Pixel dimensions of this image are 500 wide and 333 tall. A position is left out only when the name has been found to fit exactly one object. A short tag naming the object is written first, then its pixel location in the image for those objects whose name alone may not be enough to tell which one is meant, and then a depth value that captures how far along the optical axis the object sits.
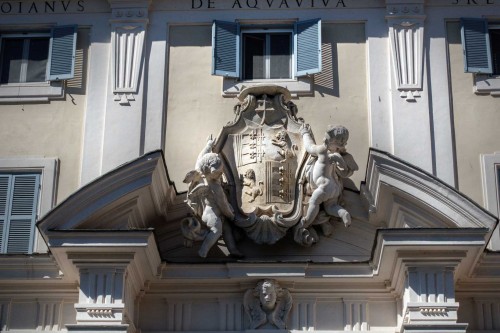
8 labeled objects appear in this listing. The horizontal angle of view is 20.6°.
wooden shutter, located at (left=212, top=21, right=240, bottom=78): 17.89
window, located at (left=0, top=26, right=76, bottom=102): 18.05
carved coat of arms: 16.58
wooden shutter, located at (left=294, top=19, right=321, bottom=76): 17.81
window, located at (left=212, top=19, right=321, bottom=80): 17.89
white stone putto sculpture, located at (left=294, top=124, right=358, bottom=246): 16.56
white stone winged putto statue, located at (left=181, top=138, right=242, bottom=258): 16.52
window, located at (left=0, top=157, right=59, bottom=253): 17.23
